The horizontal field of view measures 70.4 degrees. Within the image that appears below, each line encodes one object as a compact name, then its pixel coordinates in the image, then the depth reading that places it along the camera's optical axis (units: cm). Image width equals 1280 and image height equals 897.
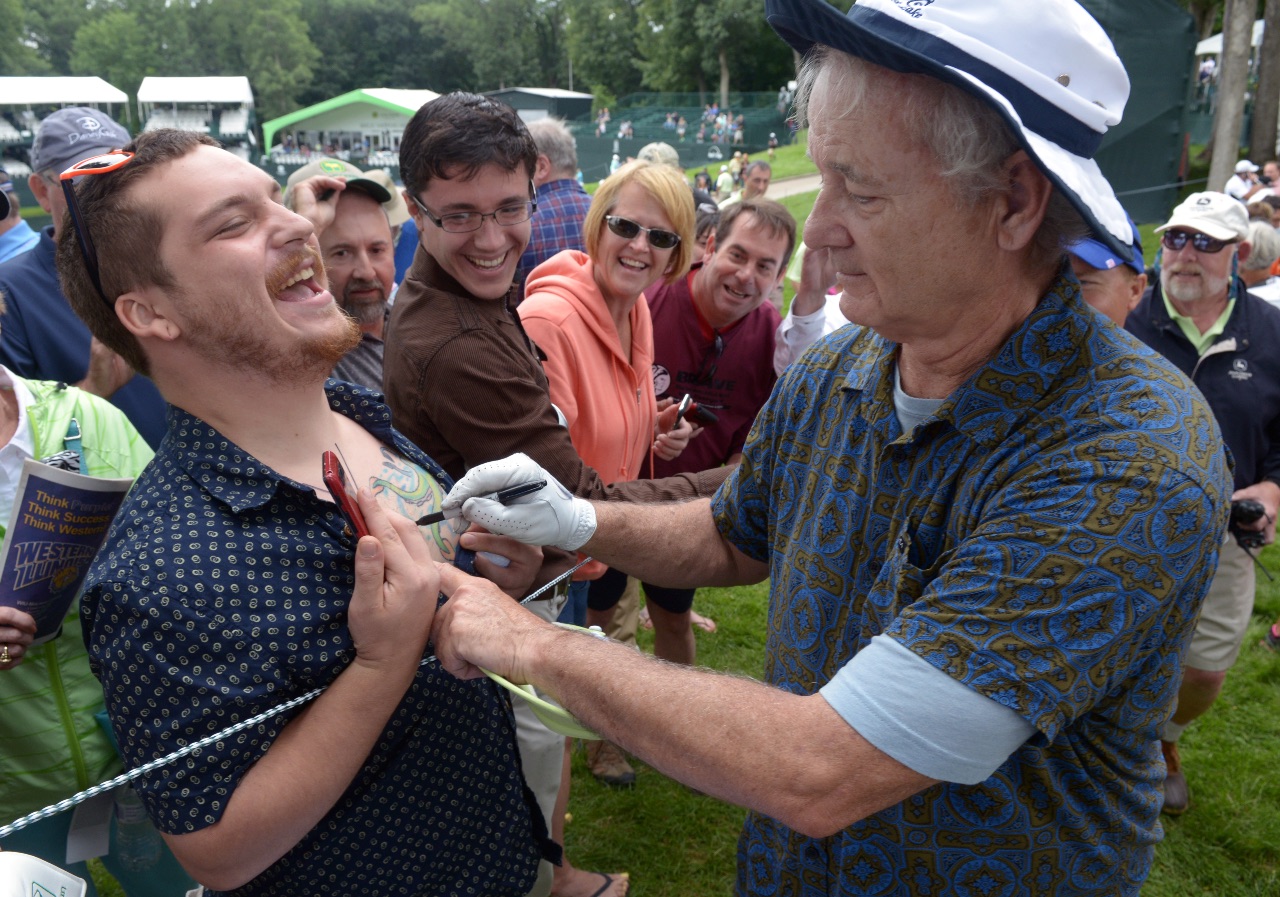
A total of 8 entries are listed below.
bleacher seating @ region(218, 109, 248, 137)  4609
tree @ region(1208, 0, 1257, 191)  1587
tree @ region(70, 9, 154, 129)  6800
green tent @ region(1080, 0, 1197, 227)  1356
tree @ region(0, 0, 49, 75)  6412
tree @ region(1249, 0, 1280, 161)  1880
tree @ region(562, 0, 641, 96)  6850
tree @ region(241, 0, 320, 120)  6981
